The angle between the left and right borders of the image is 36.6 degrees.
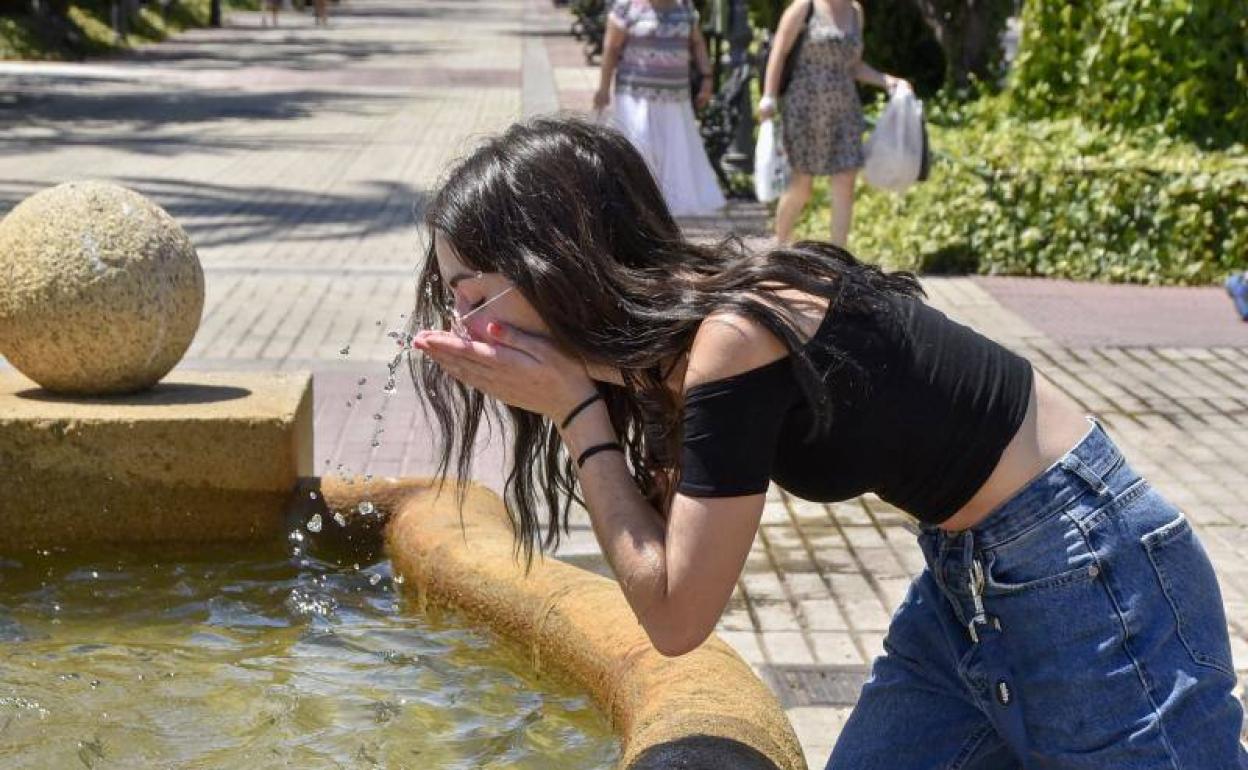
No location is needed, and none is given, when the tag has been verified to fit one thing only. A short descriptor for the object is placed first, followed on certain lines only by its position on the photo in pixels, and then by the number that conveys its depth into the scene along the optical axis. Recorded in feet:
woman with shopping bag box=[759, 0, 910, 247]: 33.27
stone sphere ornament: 16.46
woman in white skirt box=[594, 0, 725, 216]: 36.14
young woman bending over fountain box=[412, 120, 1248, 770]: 8.11
